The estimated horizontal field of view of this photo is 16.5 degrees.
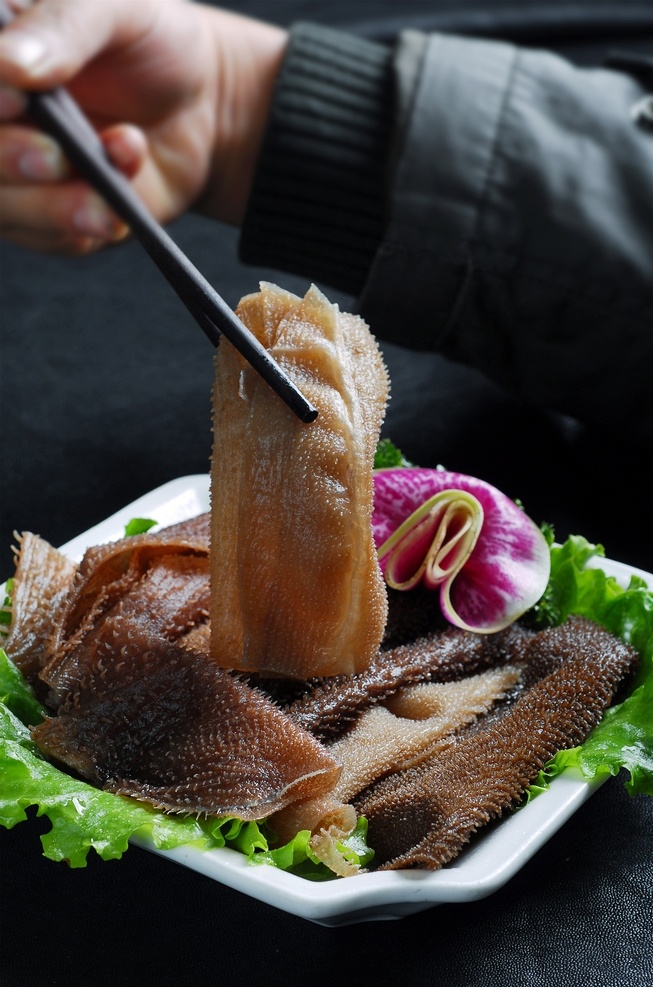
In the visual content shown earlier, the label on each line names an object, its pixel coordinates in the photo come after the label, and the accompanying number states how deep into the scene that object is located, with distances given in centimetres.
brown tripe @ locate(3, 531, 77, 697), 68
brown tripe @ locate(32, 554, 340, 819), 63
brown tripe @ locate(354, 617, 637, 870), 63
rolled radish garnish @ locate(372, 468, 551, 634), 71
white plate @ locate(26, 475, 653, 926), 60
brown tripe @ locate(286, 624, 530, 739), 66
